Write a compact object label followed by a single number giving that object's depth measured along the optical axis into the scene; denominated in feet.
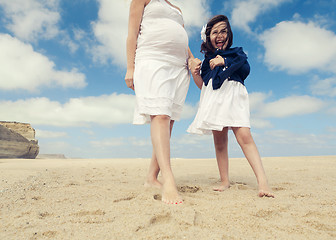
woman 7.81
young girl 8.48
